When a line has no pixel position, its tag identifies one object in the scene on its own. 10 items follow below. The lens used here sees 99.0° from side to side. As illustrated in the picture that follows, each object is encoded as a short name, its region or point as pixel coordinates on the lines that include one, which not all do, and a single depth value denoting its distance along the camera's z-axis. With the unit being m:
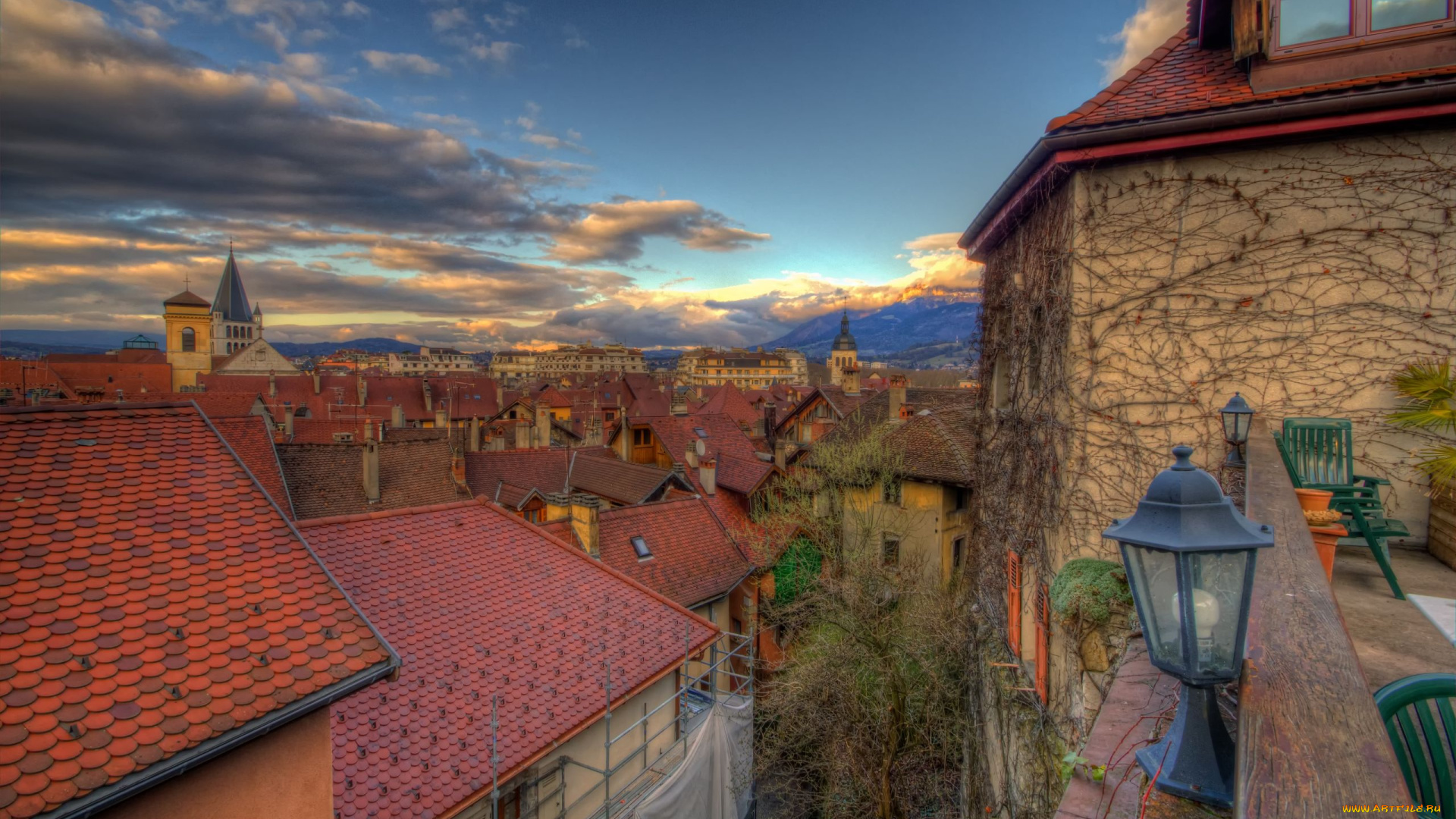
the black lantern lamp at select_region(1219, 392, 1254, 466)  5.26
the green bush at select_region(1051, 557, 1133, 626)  4.93
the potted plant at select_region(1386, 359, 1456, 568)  4.76
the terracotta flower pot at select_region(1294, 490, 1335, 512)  4.18
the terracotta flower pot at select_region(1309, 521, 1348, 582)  4.02
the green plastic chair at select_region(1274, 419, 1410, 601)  4.67
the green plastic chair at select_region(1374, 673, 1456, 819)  1.98
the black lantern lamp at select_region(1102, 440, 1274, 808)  2.07
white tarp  10.97
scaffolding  8.66
